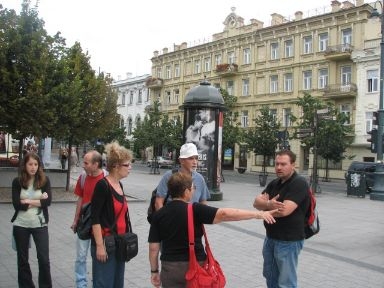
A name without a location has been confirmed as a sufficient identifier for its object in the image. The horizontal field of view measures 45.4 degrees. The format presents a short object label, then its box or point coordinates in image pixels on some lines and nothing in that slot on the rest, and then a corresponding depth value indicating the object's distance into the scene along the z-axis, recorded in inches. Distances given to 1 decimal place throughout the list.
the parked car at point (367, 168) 979.9
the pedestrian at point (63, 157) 1132.5
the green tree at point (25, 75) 539.8
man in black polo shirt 171.3
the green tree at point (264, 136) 1492.4
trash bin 829.2
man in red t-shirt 204.5
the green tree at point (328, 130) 1144.8
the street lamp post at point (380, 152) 693.9
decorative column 608.1
